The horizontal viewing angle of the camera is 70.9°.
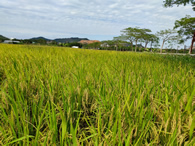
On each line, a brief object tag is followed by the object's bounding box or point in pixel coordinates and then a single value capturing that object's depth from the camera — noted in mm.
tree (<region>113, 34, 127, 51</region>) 48056
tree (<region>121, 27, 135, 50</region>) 44250
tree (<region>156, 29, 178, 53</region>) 36094
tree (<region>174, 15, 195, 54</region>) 21844
